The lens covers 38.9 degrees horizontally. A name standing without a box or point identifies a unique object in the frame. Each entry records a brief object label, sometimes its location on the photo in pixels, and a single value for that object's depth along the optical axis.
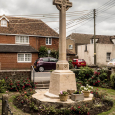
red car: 26.59
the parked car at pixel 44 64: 19.87
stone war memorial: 8.16
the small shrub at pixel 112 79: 12.07
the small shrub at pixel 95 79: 13.15
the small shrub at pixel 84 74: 13.70
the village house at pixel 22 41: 25.10
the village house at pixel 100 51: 30.45
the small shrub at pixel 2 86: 10.51
